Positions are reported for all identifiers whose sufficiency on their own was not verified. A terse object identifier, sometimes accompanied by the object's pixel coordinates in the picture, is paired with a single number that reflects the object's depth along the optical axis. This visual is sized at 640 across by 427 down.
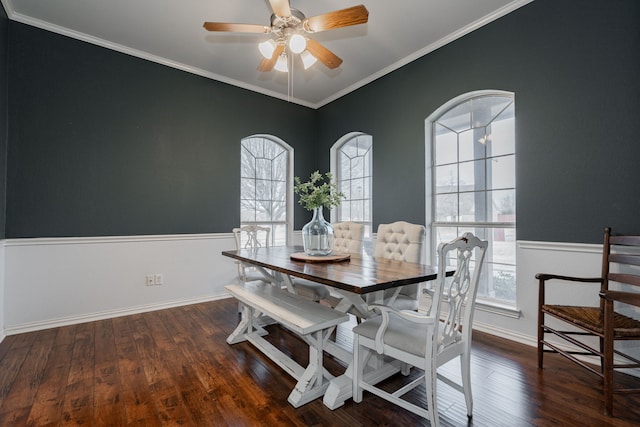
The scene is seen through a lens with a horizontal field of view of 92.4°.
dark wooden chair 1.68
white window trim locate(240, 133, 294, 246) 4.86
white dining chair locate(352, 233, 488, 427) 1.46
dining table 1.69
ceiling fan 2.10
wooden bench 1.83
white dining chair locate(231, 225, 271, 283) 3.29
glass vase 2.58
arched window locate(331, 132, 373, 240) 4.43
